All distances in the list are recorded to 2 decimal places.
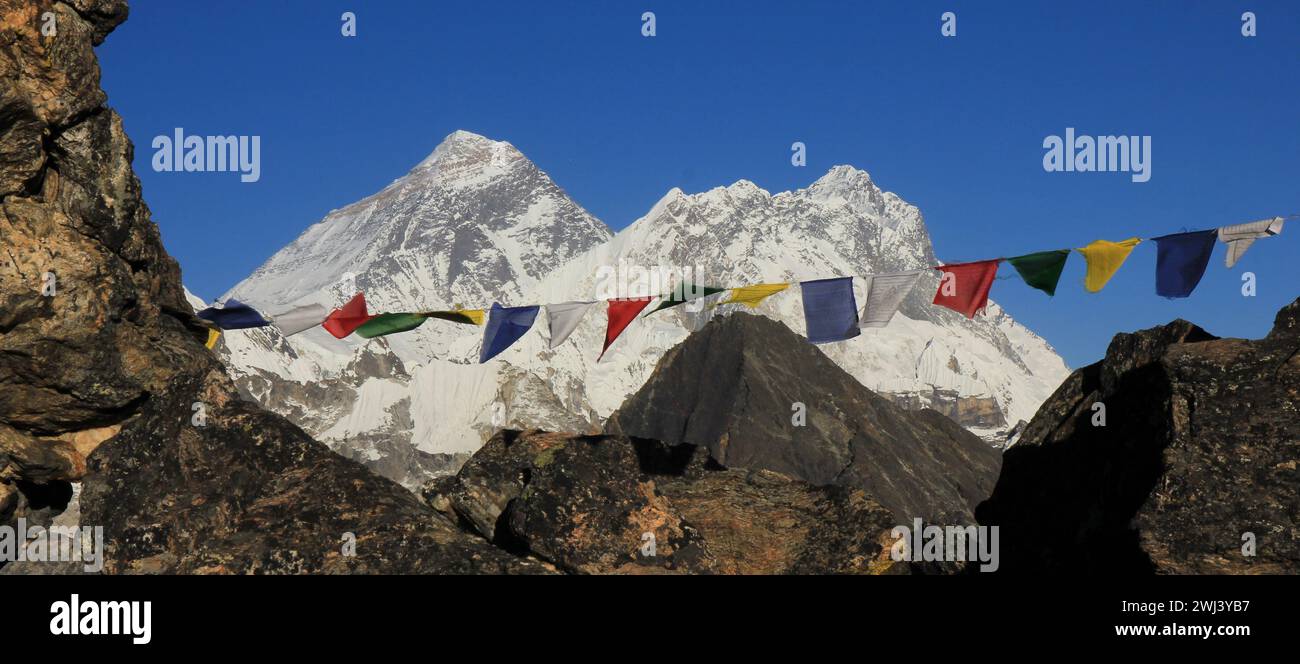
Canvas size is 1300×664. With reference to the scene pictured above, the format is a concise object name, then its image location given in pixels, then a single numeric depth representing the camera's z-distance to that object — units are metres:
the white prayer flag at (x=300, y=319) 23.75
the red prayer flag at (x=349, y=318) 23.64
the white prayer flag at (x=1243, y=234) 20.30
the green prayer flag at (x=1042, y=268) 21.25
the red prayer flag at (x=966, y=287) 21.69
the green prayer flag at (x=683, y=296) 21.61
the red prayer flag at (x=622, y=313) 22.67
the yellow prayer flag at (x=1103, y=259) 20.97
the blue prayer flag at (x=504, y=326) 22.95
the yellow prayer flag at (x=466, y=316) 23.62
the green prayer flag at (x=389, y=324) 23.17
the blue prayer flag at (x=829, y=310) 21.98
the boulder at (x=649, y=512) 16.30
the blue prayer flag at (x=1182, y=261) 20.67
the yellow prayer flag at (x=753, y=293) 22.59
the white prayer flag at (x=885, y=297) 21.94
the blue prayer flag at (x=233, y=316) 22.75
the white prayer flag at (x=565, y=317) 23.09
